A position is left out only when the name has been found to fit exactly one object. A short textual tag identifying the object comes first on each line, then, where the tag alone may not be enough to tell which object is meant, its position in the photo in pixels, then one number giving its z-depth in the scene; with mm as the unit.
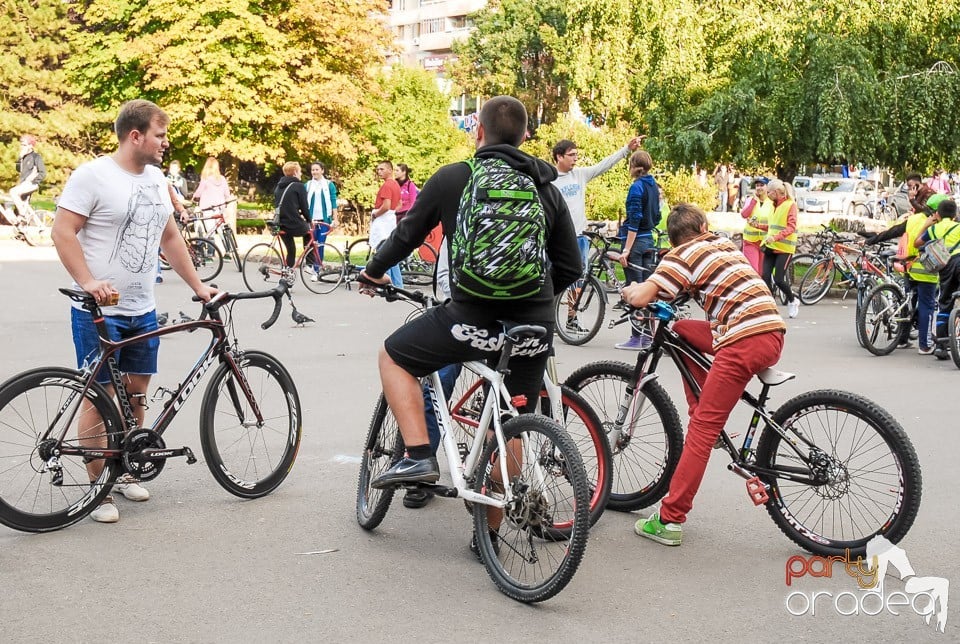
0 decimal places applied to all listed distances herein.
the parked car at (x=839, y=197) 46000
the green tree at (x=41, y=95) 41628
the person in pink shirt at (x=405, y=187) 19125
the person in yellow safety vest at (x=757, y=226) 16094
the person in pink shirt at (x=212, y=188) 21375
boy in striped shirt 5270
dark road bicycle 5312
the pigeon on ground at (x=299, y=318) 13271
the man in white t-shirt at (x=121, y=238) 5492
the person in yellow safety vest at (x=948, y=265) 11570
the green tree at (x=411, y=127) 35062
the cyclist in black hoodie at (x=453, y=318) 4910
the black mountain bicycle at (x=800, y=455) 5082
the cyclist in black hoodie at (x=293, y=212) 17688
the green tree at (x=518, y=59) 57094
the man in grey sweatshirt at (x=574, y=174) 11836
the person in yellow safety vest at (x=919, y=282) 11883
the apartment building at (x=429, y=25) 85812
